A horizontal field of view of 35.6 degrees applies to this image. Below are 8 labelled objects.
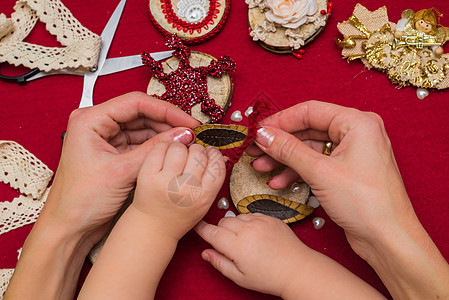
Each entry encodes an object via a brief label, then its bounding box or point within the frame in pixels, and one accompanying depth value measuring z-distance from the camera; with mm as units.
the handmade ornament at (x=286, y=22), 541
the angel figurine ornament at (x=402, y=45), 540
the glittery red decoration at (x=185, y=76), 538
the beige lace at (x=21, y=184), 536
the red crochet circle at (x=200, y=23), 565
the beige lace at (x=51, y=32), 563
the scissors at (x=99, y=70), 567
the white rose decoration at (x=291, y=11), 540
